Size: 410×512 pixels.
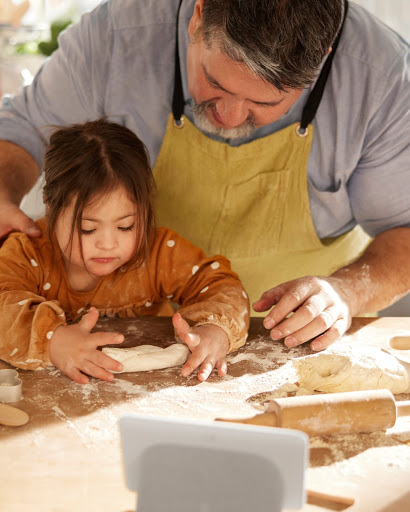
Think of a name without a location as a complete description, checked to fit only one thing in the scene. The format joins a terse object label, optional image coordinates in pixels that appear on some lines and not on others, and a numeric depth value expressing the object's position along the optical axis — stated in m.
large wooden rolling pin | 0.99
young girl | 1.26
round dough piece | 1.17
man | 1.60
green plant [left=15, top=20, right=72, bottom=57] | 3.65
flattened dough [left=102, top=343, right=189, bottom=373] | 1.24
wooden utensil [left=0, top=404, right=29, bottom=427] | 1.02
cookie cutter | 1.09
